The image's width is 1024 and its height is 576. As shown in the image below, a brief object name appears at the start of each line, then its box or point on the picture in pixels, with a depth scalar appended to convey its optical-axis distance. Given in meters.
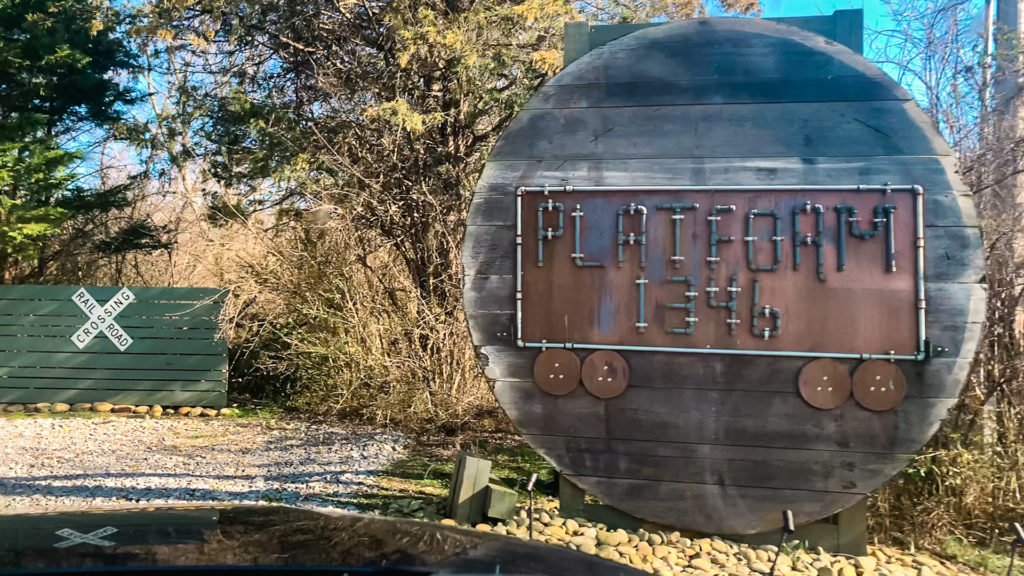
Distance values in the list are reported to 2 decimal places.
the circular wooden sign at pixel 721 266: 3.72
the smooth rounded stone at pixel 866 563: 3.83
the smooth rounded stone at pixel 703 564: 3.78
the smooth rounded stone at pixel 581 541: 3.98
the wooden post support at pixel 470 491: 4.57
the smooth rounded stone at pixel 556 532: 4.12
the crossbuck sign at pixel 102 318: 9.97
